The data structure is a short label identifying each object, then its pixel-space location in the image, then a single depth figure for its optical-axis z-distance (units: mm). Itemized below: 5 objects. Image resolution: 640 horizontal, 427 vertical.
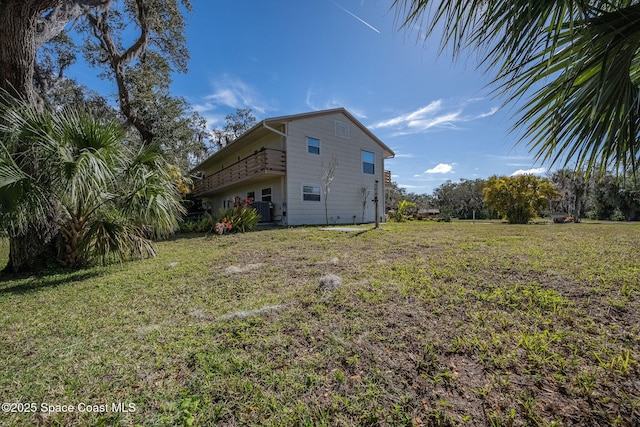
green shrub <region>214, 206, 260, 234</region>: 10242
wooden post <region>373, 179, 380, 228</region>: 9633
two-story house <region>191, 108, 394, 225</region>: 12898
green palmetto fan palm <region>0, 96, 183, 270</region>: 3979
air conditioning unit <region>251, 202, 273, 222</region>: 13477
